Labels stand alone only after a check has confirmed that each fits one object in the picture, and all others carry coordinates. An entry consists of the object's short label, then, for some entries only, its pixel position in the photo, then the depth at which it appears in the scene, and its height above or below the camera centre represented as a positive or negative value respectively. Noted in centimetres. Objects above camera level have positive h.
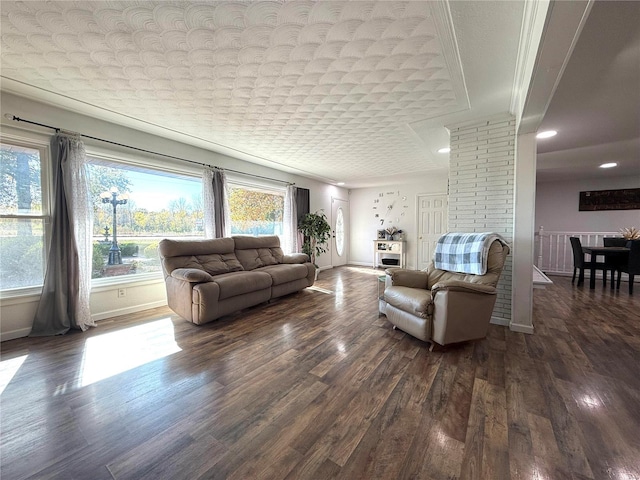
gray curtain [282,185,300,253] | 576 +20
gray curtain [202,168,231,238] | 414 +48
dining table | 425 -42
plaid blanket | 254 -23
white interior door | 644 +20
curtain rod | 252 +113
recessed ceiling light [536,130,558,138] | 316 +121
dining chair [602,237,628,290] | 439 -57
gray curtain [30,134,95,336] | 273 -19
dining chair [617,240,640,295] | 400 -50
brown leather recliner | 224 -70
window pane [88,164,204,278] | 329 +28
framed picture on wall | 545 +65
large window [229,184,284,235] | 492 +46
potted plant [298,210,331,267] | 594 +4
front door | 738 +0
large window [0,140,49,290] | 259 +19
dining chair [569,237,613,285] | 458 -62
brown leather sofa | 295 -58
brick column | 291 +59
